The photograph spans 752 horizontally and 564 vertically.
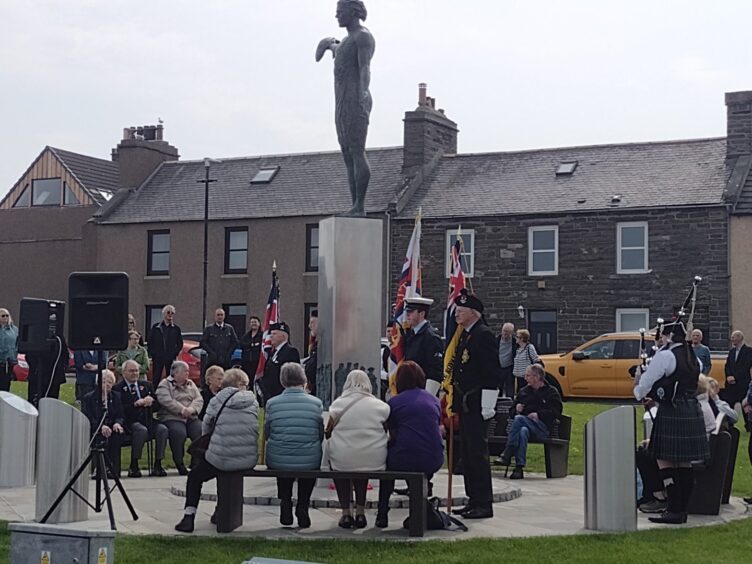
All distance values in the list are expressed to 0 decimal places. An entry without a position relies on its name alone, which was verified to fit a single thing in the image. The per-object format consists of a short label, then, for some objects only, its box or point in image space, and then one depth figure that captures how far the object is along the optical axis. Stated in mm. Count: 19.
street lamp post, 39031
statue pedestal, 13781
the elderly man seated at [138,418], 15789
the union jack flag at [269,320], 19641
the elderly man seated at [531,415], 15844
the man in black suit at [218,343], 22188
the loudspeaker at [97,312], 12594
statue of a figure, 14391
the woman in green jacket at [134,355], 18688
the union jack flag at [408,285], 15933
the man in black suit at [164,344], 21641
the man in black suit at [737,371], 20516
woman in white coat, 11070
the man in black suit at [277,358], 17312
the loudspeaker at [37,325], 18672
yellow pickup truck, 27578
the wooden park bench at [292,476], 10789
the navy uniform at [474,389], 11773
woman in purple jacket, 11086
